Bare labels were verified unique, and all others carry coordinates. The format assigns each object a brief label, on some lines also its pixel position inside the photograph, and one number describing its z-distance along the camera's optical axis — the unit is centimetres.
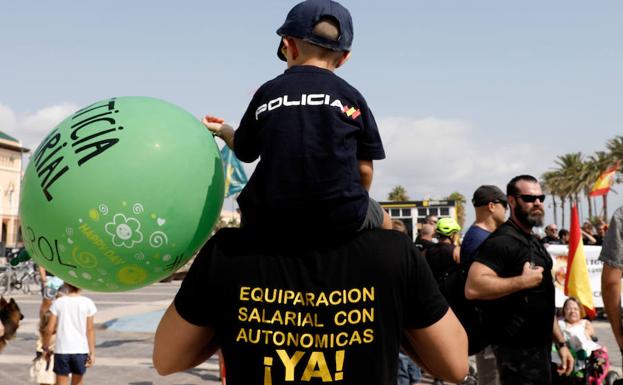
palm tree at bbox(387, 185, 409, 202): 8581
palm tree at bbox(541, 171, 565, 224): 6531
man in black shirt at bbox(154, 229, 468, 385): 164
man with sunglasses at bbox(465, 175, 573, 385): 421
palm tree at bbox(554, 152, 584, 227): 6150
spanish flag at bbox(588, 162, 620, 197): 2339
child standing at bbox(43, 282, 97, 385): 688
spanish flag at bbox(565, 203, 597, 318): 852
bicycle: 2377
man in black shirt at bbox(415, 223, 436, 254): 856
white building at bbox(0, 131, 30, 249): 7831
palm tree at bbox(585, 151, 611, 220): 5272
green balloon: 196
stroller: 703
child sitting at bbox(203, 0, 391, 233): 164
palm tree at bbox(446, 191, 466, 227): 9220
